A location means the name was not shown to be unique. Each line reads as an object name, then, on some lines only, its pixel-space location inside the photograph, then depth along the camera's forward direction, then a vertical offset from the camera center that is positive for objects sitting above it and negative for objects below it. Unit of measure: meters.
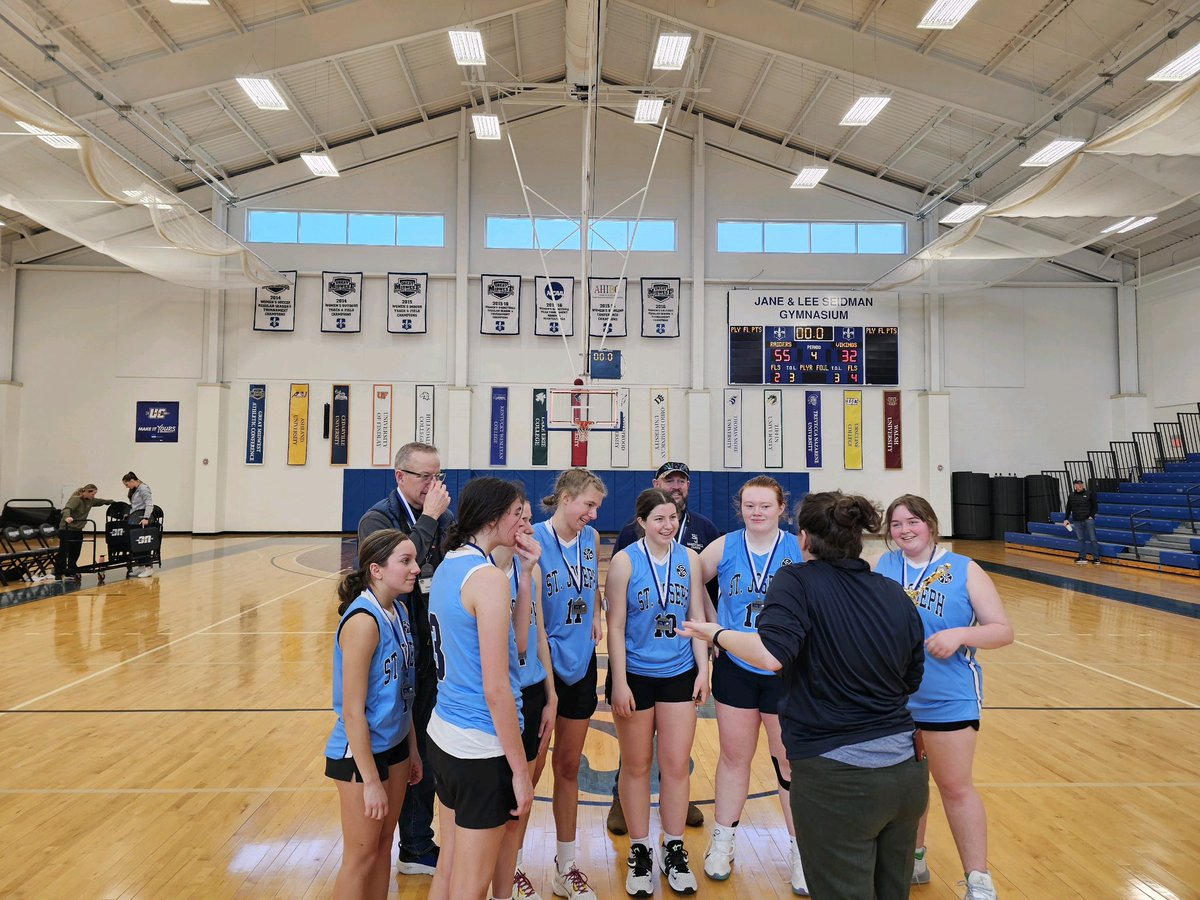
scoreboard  17.20 +3.18
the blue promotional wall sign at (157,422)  16.56 +1.09
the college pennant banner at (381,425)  16.83 +1.07
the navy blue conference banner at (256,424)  16.72 +1.07
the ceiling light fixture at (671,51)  9.98 +5.91
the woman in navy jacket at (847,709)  1.72 -0.56
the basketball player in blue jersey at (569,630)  2.70 -0.59
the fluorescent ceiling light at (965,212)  14.65 +5.38
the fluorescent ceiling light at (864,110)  11.54 +5.94
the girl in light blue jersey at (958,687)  2.47 -0.72
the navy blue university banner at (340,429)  16.80 +0.97
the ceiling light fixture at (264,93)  10.76 +5.71
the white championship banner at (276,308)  16.77 +3.73
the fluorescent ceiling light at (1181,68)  9.55 +5.49
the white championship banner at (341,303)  16.86 +3.87
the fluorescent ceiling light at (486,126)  11.78 +5.68
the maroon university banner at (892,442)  17.25 +0.77
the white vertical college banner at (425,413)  16.84 +1.36
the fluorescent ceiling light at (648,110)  11.77 +5.95
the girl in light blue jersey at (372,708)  2.15 -0.72
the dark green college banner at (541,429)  17.05 +1.01
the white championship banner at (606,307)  17.12 +3.87
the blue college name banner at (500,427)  17.00 +1.05
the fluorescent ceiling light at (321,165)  13.16 +5.64
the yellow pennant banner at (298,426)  16.75 +1.03
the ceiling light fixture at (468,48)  10.04 +5.95
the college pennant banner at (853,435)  17.23 +0.93
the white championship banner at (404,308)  16.97 +3.79
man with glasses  2.70 -0.31
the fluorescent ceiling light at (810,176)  13.81 +5.68
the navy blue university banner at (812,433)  17.22 +0.96
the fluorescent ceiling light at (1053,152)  12.12 +5.51
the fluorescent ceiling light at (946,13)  8.90 +5.73
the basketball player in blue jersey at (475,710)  1.85 -0.63
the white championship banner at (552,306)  17.11 +3.90
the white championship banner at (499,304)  17.02 +3.91
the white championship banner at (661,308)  17.14 +3.87
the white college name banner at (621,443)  17.09 +0.70
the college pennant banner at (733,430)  17.17 +1.02
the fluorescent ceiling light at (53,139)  8.00 +3.76
